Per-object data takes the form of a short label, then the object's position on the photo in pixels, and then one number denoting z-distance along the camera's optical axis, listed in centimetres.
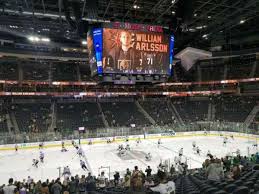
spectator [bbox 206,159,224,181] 655
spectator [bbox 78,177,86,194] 845
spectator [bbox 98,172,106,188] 1030
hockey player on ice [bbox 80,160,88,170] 1605
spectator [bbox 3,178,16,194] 664
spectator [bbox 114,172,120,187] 1109
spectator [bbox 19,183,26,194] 733
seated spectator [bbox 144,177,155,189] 738
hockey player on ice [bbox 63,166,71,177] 1374
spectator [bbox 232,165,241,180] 714
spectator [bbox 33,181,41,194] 775
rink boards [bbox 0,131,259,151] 2273
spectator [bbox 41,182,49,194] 720
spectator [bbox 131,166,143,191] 629
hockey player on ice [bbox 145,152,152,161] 1822
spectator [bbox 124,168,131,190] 845
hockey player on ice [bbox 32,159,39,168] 1686
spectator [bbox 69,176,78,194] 823
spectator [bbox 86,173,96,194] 855
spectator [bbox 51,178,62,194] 763
